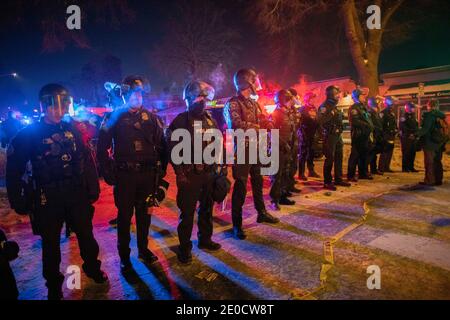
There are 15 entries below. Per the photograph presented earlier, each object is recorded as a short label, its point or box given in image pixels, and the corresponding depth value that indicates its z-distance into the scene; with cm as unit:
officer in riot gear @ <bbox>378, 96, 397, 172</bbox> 895
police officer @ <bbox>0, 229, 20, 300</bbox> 227
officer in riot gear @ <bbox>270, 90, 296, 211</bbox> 546
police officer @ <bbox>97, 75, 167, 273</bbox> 345
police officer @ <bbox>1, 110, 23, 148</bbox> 1426
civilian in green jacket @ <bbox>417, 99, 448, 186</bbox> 733
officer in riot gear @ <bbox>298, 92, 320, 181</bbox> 845
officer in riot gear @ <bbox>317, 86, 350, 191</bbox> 712
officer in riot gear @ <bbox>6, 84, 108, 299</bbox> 289
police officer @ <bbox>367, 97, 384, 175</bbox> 846
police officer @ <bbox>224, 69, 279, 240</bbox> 446
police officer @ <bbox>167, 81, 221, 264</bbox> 367
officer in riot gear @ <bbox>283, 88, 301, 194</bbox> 590
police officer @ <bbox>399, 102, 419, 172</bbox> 925
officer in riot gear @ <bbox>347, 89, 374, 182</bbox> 773
